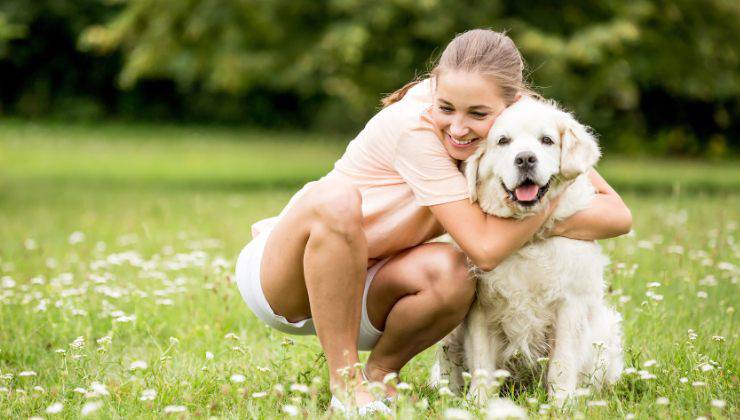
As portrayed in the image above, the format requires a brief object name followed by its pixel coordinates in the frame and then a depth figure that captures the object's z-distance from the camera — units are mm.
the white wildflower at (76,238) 7052
